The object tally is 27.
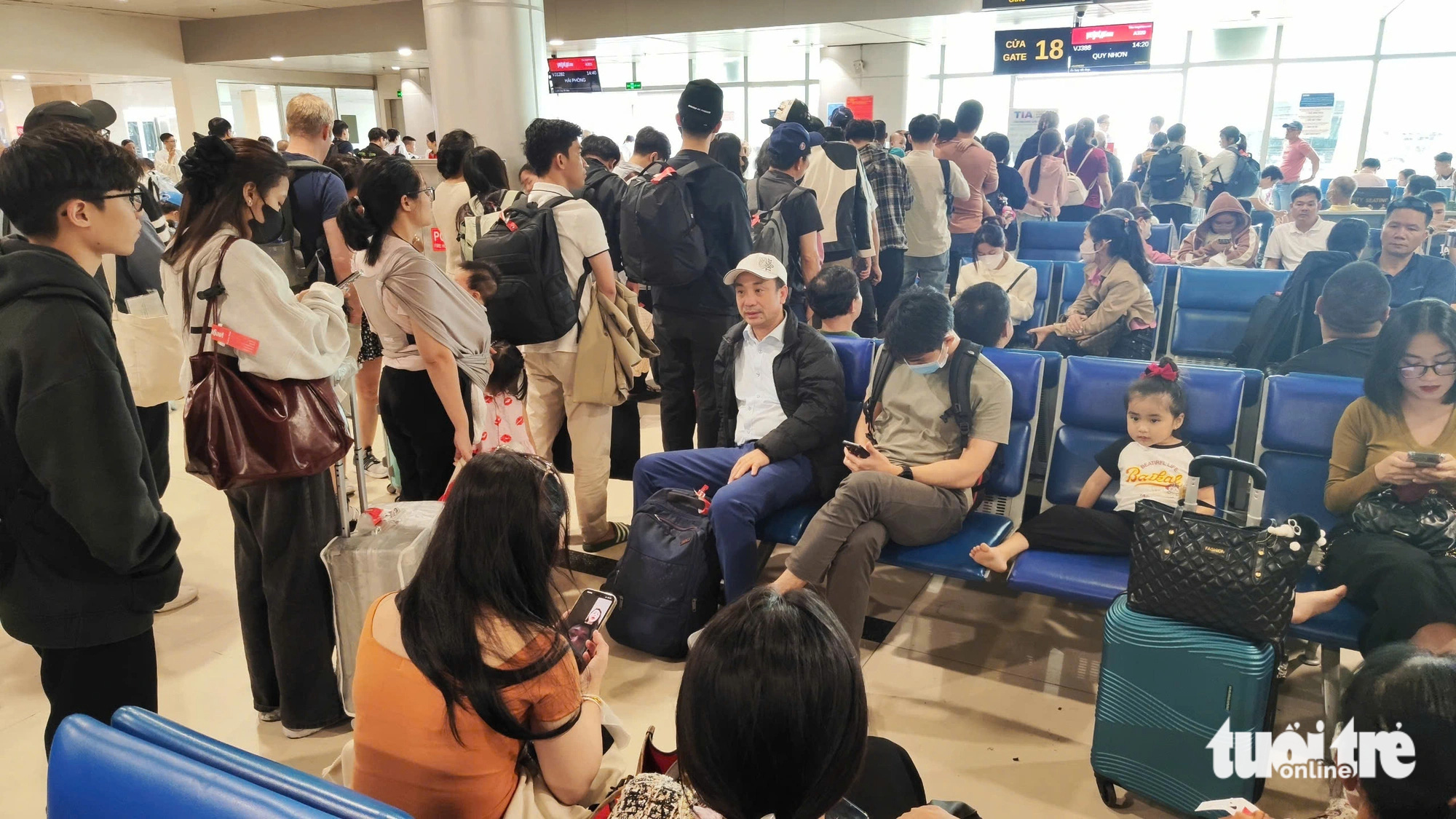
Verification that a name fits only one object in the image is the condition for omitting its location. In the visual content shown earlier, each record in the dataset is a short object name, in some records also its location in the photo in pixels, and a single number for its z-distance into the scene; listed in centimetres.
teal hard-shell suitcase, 210
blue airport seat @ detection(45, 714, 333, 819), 97
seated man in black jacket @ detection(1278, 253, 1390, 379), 299
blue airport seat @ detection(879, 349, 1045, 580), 307
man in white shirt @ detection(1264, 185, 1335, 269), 598
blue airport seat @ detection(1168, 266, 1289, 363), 449
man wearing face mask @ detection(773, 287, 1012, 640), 282
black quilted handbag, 207
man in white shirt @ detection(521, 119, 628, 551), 347
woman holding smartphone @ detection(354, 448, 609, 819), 141
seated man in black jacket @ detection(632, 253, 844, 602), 304
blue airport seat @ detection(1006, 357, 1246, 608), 258
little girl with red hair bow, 271
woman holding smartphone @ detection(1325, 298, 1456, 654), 219
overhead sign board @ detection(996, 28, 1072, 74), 1049
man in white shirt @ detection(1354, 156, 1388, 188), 793
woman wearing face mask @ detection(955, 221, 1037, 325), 488
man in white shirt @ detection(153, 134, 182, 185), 1151
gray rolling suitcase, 246
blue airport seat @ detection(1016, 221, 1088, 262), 620
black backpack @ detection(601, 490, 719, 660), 302
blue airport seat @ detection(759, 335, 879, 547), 336
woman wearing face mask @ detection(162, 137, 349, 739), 219
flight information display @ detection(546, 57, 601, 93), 1112
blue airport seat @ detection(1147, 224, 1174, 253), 661
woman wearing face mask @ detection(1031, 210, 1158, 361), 434
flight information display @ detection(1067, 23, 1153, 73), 1026
